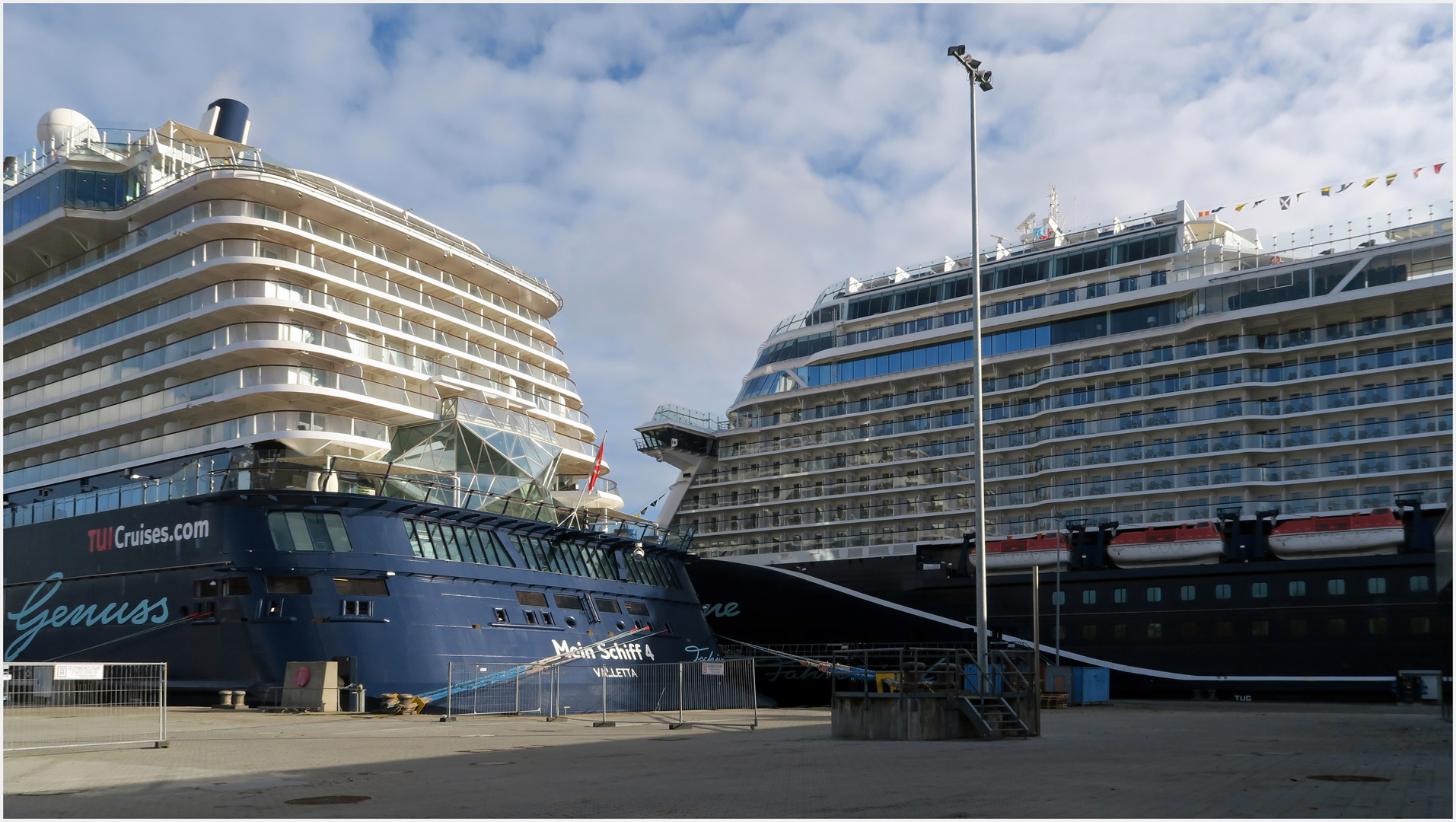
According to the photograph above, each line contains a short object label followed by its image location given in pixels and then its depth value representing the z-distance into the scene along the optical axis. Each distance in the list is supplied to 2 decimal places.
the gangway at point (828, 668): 34.56
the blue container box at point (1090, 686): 33.66
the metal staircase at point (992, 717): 17.62
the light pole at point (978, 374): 19.91
